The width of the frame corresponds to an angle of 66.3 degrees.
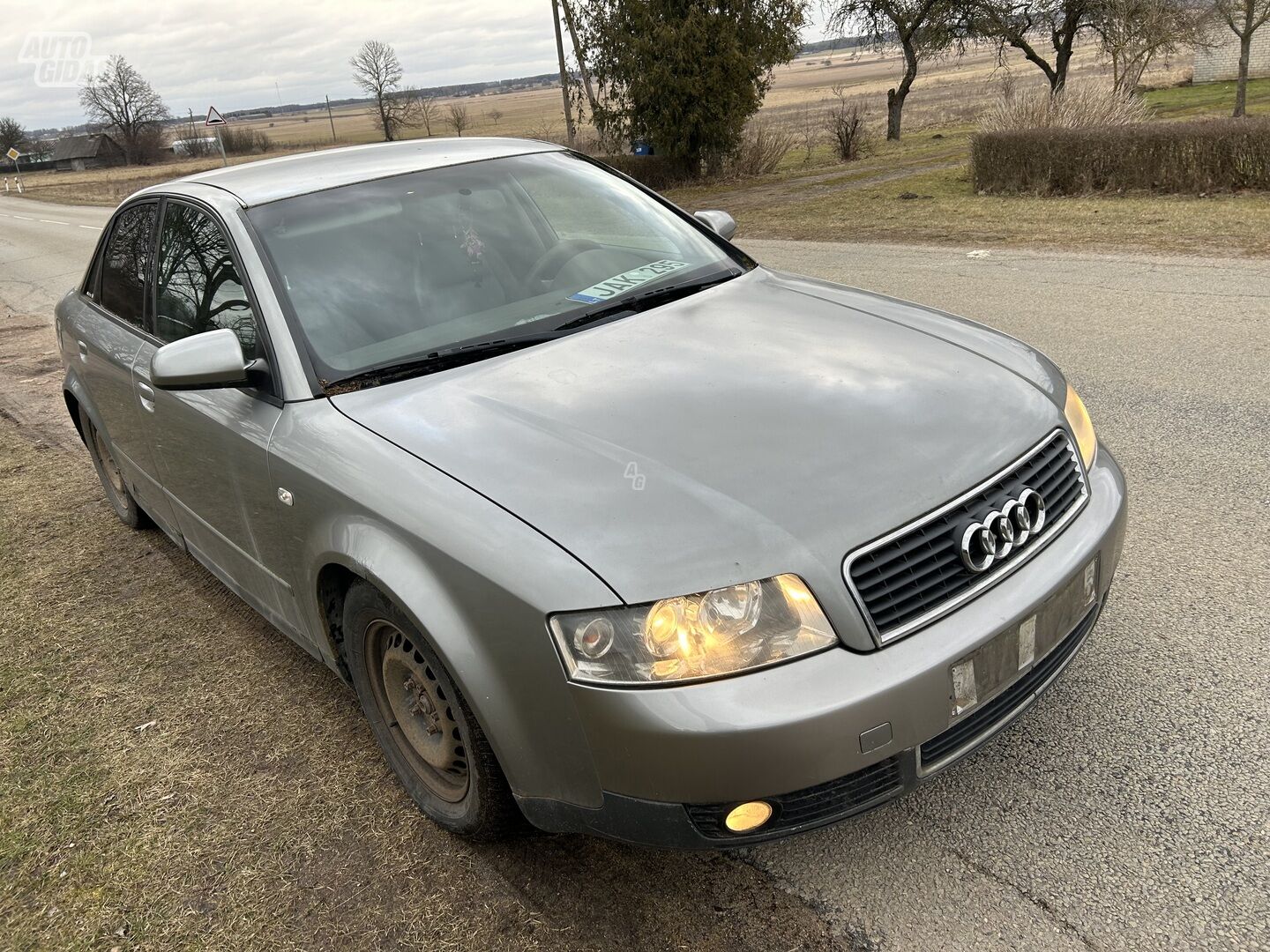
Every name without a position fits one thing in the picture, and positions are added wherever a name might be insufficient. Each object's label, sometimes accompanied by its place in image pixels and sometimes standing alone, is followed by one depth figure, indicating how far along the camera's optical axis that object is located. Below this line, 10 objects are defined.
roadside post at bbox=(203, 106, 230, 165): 30.56
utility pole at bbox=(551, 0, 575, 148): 26.83
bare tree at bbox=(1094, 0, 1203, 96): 24.08
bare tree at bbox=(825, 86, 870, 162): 23.31
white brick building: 37.25
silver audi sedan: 1.93
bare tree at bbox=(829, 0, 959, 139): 31.03
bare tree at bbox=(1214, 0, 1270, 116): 19.77
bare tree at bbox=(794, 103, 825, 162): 29.35
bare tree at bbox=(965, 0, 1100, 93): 30.44
